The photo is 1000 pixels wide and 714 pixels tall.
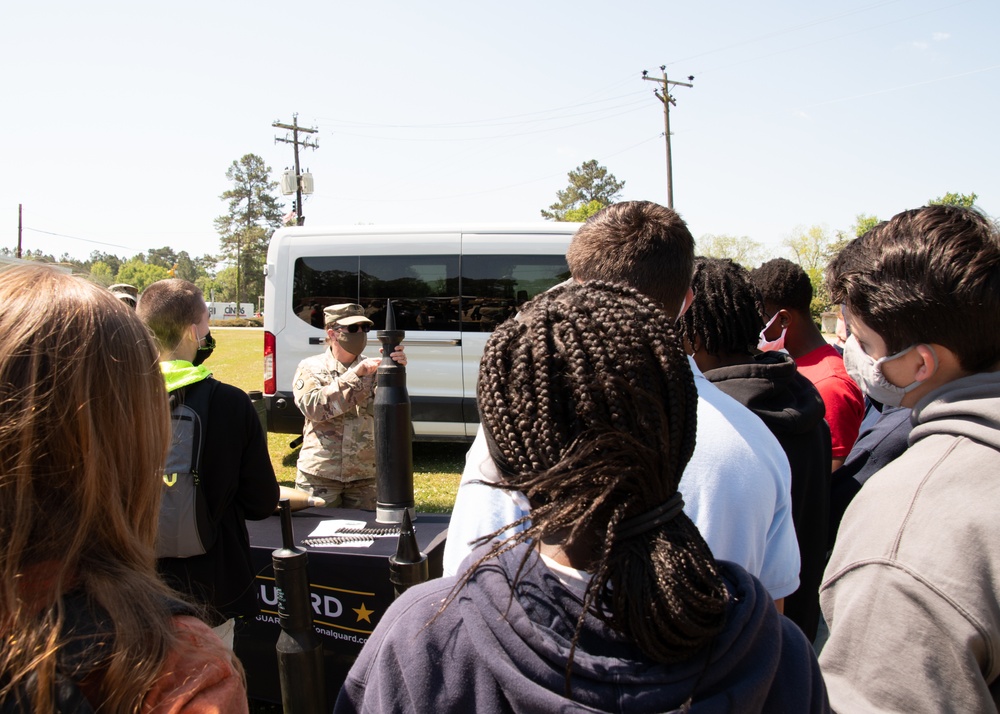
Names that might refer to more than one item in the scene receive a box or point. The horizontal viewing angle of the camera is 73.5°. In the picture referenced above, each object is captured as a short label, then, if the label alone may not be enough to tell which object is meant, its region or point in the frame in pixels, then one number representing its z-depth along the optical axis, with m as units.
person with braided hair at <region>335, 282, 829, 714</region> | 0.84
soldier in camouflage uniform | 4.16
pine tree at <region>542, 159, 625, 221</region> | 60.12
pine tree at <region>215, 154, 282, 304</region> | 69.50
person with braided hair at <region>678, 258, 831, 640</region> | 2.29
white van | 7.75
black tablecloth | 2.84
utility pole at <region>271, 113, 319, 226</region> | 37.09
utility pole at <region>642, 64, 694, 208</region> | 28.88
